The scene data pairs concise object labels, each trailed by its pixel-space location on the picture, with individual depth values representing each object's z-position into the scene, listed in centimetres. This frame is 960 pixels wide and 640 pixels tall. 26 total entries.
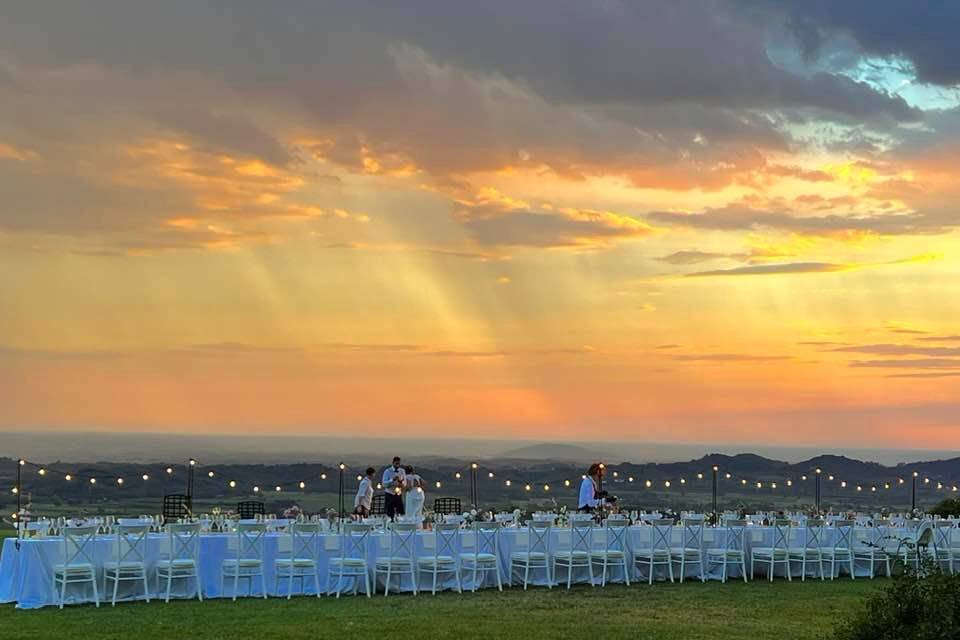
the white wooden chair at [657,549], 1762
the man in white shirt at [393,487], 2089
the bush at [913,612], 801
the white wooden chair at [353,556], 1570
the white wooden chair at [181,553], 1488
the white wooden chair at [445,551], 1622
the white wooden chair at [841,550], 1870
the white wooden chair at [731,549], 1810
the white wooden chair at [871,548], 1891
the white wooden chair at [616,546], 1741
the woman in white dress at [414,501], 2041
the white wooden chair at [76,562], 1418
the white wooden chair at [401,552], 1600
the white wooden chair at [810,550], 1852
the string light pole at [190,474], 1972
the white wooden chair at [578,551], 1708
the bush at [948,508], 2272
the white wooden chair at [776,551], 1835
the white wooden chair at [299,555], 1552
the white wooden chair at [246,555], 1525
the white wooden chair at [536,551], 1688
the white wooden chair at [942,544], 1884
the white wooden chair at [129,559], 1455
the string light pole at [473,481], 2275
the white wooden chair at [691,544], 1794
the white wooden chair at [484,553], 1647
